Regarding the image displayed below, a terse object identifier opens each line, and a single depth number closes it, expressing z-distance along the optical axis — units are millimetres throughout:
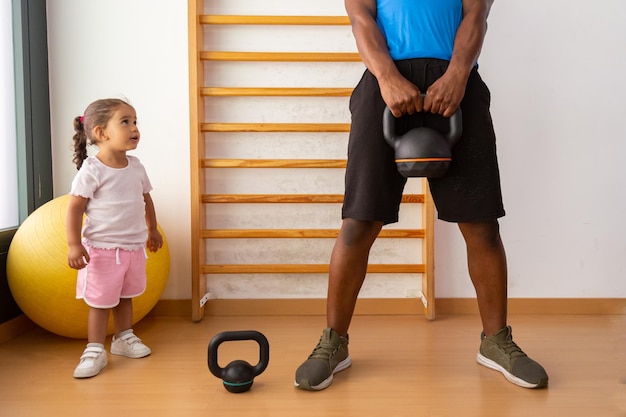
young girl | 2159
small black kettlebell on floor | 1805
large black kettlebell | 1758
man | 1854
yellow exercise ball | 2262
